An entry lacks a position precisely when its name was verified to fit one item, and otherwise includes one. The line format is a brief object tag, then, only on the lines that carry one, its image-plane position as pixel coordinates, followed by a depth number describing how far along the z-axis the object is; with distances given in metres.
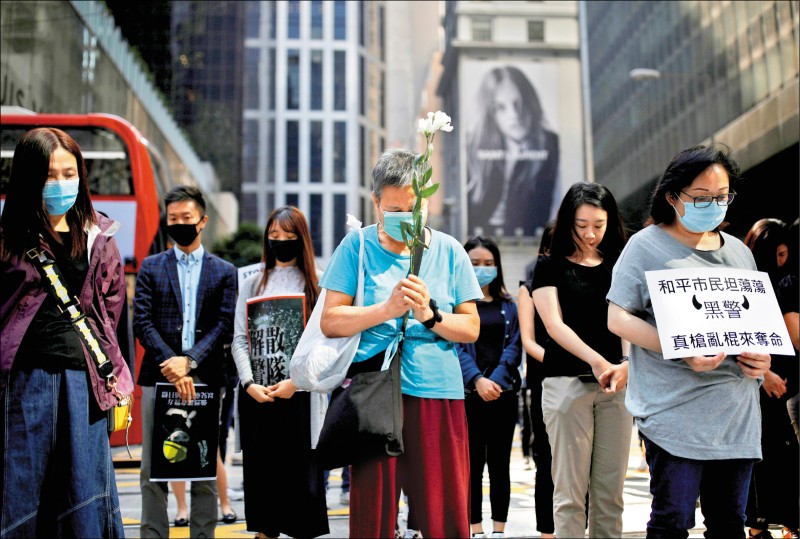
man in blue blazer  4.13
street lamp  19.03
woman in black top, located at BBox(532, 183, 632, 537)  3.63
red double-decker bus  8.72
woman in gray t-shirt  2.79
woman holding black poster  4.00
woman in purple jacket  2.62
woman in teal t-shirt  2.67
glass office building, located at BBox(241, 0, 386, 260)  53.62
